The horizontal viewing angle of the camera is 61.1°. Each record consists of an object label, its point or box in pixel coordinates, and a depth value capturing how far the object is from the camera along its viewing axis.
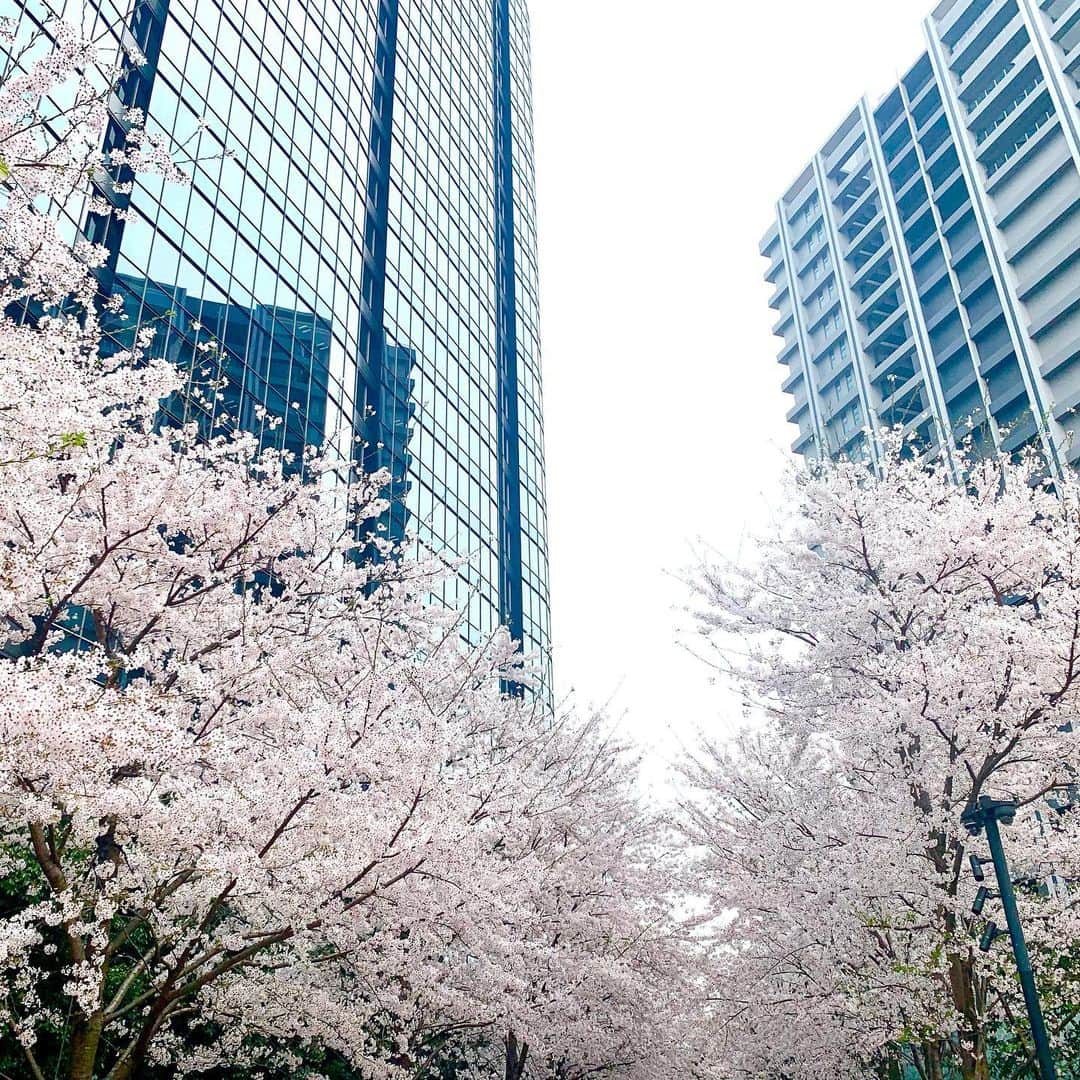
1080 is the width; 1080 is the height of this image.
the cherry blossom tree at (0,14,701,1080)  6.82
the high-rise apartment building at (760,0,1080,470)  48.41
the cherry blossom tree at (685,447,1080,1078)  10.95
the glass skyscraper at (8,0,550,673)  23.80
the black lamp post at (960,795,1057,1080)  9.23
